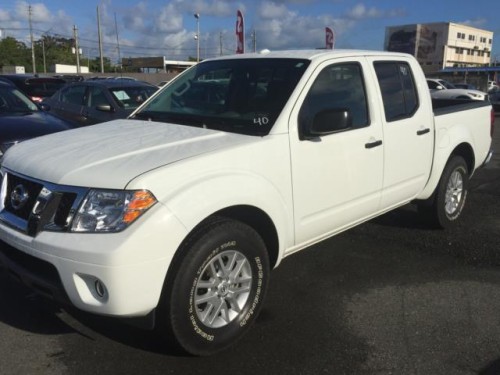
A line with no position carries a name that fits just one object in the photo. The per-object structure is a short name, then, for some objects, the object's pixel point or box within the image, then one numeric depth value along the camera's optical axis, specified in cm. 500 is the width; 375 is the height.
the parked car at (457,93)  2100
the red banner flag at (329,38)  1584
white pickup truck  274
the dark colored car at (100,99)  947
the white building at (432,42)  10750
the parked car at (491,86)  3808
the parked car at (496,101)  2397
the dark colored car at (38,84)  1368
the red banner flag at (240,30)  1783
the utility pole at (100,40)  5159
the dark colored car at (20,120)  568
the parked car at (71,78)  1553
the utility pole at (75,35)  6330
